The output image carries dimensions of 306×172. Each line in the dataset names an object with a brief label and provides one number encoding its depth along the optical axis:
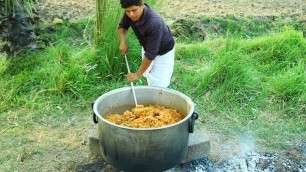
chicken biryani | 2.81
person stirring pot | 3.03
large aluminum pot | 2.52
